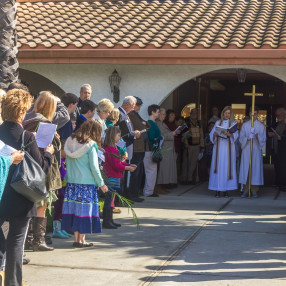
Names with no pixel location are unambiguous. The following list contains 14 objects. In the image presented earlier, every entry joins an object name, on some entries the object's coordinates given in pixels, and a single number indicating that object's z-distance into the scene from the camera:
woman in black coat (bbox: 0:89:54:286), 5.09
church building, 12.81
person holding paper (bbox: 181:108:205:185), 14.75
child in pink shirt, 8.55
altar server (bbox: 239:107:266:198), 12.91
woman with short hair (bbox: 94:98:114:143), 9.02
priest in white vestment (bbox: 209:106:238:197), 12.77
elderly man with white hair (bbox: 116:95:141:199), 10.78
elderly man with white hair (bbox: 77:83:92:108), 9.52
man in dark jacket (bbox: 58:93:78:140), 7.93
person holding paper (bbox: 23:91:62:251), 6.48
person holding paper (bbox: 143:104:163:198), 12.32
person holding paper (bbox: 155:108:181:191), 13.41
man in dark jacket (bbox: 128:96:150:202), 11.38
